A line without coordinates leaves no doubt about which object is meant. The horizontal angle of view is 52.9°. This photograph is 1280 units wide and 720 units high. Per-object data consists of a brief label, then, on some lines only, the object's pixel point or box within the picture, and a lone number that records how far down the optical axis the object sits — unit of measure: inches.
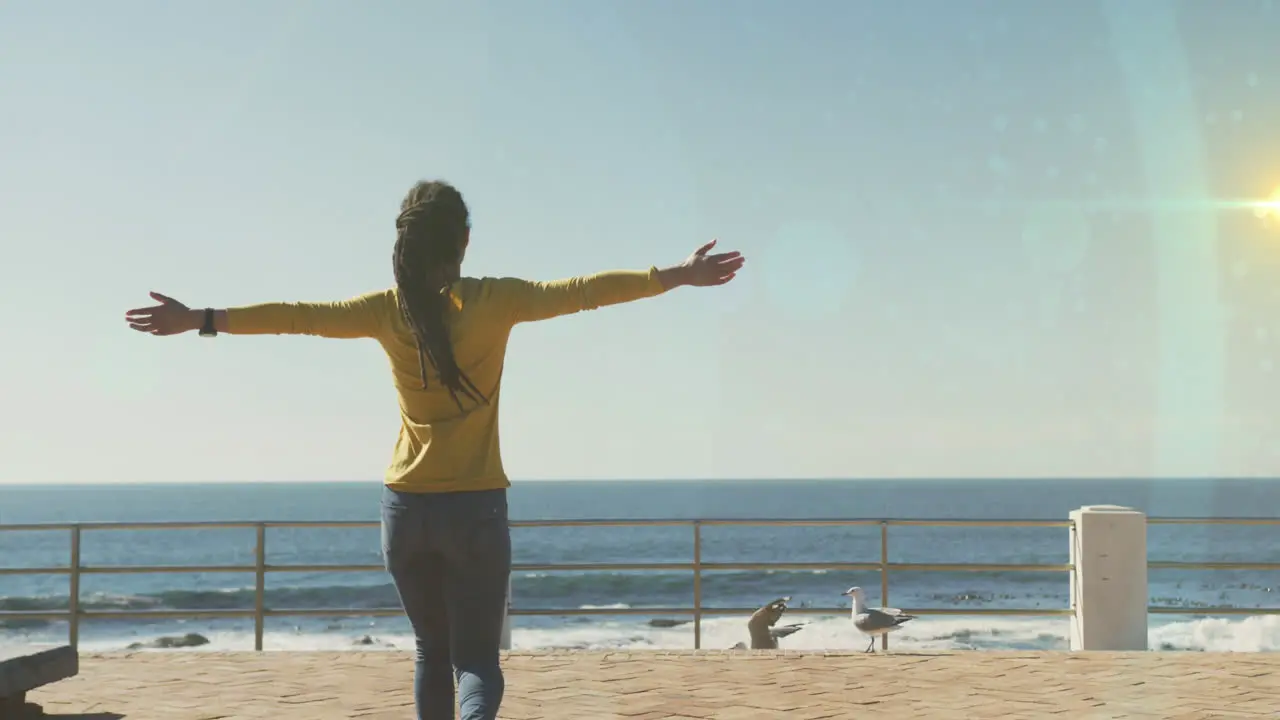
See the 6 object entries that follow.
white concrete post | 354.3
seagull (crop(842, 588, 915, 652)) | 372.2
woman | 119.6
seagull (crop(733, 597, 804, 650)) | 403.2
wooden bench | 209.9
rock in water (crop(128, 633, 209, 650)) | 1245.7
